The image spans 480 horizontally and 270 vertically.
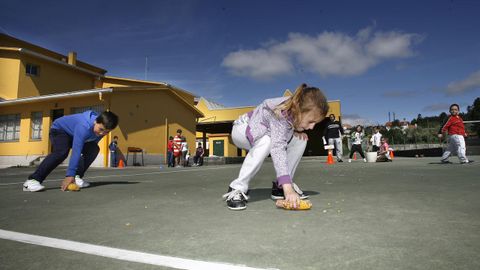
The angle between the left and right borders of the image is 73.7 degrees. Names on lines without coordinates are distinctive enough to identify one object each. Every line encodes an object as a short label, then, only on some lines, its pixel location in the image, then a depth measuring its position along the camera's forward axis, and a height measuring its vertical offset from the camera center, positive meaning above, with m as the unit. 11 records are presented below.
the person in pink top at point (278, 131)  2.89 +0.26
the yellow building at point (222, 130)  28.65 +2.74
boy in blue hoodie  4.65 +0.30
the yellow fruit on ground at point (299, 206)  2.73 -0.42
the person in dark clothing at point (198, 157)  18.95 +0.02
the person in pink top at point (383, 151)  13.58 +0.21
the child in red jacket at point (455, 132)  10.05 +0.71
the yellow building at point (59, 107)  18.81 +3.27
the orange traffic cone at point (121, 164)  17.13 -0.32
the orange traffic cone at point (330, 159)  13.25 -0.13
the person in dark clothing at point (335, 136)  14.16 +0.90
